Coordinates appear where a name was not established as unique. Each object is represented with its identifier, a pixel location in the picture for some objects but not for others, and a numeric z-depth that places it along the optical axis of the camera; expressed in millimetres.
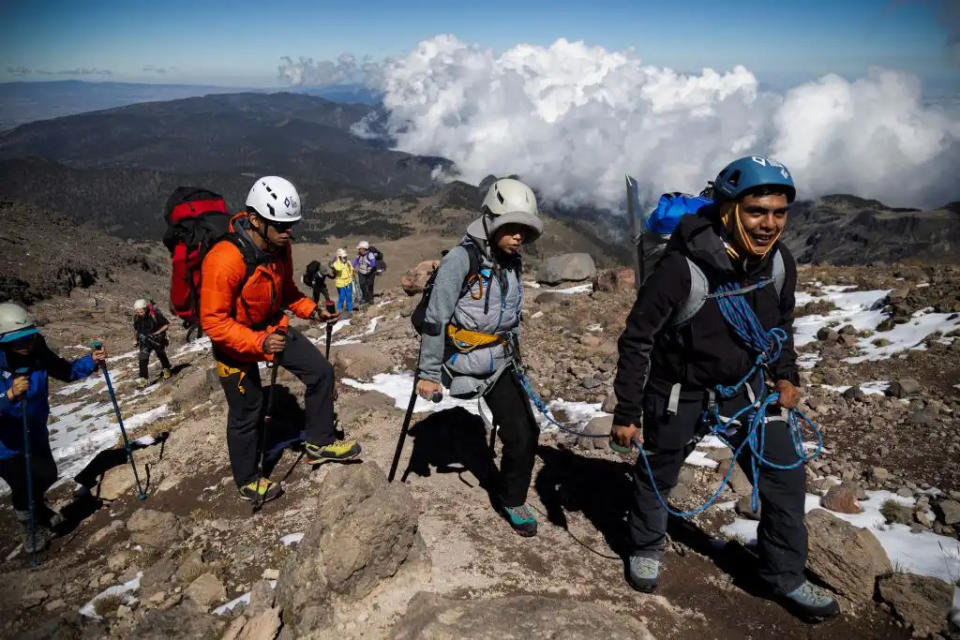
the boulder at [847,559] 4039
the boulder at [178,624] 3857
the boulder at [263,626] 3848
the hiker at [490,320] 4445
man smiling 3514
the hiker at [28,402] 5953
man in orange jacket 5059
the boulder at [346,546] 3994
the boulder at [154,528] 5633
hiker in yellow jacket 19578
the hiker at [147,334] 14719
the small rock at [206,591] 4621
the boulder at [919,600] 3771
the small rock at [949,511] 4934
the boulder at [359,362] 10781
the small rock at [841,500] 5355
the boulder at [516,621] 3246
